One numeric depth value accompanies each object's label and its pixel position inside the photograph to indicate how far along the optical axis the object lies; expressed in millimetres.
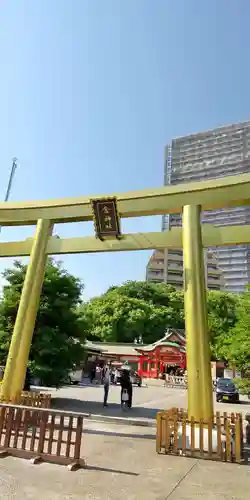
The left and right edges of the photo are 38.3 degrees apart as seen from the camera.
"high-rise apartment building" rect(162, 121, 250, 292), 90250
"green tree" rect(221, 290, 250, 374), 12285
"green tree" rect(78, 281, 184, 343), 47969
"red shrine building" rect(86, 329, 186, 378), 35438
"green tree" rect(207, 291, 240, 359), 37375
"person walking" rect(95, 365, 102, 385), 35203
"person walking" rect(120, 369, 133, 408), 14523
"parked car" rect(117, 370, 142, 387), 30203
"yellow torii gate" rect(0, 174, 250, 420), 8102
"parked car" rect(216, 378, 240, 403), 22688
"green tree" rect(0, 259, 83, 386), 13125
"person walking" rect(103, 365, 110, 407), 15159
